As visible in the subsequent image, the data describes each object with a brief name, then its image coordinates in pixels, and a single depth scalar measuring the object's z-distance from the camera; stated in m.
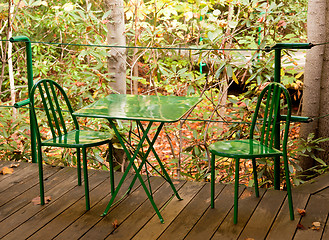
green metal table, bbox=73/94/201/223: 2.84
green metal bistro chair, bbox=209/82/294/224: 2.83
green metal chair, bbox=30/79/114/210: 3.06
